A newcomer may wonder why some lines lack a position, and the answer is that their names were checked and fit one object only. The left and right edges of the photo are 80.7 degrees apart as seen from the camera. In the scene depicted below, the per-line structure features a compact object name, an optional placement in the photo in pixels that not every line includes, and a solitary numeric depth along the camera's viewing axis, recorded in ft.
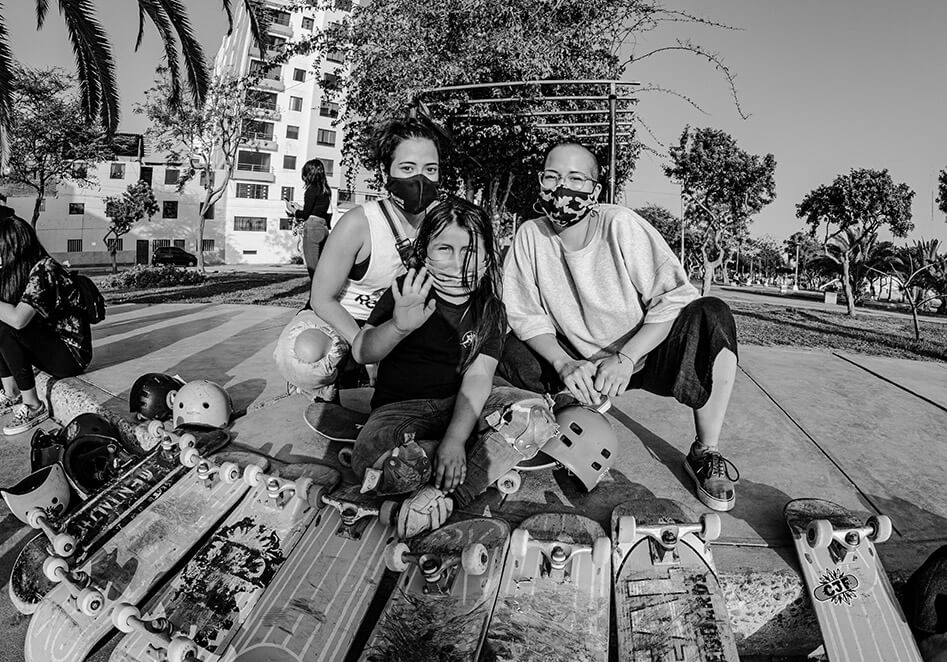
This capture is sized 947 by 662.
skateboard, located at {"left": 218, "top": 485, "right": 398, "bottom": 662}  5.72
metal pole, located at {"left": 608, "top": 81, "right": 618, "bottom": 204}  19.40
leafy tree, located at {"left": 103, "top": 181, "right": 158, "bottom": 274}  111.65
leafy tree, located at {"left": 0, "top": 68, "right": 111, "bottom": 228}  68.28
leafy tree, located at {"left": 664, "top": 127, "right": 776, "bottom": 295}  77.97
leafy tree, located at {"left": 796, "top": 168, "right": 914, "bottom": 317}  76.07
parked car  119.24
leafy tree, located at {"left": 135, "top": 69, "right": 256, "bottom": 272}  76.18
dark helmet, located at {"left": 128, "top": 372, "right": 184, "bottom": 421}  11.62
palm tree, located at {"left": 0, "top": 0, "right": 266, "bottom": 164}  18.66
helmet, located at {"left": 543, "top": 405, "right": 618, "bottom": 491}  7.84
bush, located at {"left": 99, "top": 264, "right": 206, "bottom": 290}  50.34
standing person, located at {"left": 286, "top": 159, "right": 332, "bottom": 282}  15.12
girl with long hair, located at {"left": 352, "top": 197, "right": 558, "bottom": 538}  7.38
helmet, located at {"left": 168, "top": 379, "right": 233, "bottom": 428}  10.91
